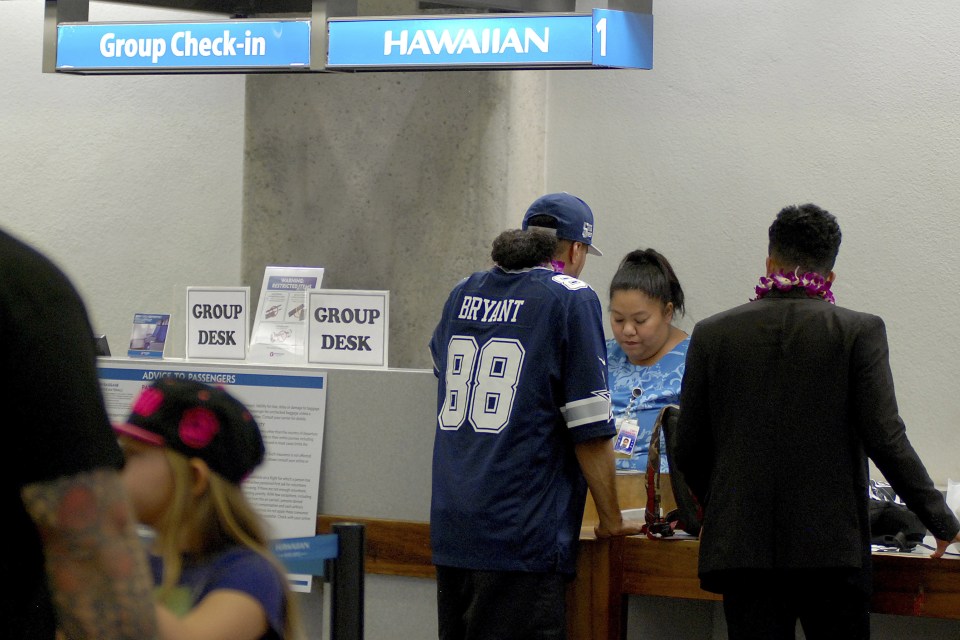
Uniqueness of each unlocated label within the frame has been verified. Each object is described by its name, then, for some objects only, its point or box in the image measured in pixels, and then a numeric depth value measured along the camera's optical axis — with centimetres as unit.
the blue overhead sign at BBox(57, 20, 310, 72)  818
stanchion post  415
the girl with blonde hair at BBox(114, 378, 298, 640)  369
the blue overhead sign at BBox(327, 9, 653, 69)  758
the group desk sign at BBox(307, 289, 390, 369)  869
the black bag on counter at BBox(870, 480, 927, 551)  692
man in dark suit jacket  585
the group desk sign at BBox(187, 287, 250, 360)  916
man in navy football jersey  654
